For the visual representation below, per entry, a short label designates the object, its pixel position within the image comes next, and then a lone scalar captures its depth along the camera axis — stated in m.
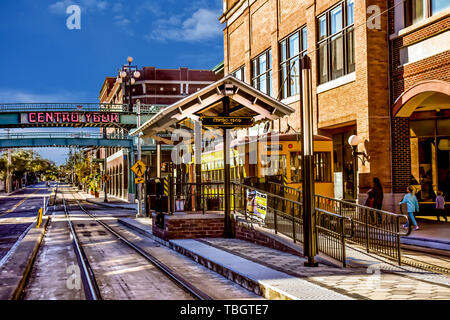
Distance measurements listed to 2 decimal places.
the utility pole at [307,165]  9.88
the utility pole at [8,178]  91.29
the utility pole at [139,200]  31.00
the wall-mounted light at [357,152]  21.03
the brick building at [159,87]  81.06
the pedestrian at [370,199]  18.97
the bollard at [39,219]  24.70
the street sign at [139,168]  31.23
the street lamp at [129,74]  38.72
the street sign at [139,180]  31.64
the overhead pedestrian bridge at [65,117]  44.94
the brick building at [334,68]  20.98
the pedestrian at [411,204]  17.23
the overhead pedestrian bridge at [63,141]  48.69
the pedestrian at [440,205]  19.12
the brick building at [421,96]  18.27
